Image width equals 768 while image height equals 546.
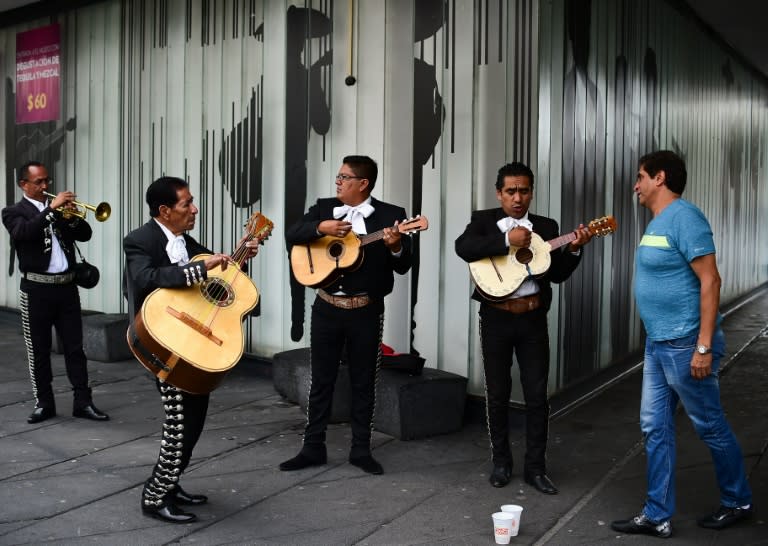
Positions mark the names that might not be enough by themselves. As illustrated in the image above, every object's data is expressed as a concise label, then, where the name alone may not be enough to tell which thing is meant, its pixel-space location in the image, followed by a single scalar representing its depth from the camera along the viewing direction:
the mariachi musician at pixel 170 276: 4.15
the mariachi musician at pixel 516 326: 4.93
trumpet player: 6.22
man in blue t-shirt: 4.04
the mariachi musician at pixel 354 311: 5.19
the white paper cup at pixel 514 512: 4.12
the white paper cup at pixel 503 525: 4.04
